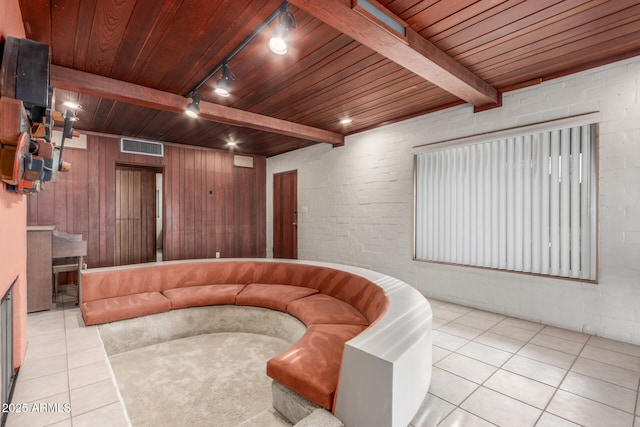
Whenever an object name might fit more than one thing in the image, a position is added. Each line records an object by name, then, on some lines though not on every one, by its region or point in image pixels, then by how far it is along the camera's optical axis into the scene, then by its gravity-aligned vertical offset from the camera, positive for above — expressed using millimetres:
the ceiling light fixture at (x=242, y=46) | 1986 +1377
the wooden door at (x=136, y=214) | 6590 -37
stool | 3721 -707
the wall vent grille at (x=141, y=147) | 5344 +1228
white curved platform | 1369 -811
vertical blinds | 2918 +120
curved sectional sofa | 1432 -881
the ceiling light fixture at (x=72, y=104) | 3683 +1386
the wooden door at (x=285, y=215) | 6422 -68
